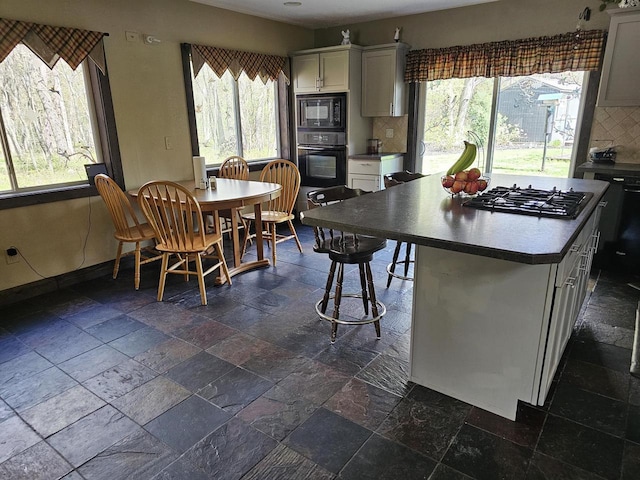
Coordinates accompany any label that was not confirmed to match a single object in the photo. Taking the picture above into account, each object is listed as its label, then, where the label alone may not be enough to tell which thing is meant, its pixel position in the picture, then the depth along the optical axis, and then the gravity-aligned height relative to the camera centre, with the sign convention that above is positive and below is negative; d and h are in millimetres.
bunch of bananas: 2424 -203
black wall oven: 5012 -394
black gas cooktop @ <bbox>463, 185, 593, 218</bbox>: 1890 -386
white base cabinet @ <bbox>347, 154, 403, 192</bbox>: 4793 -506
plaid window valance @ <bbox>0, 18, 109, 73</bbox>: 2926 +625
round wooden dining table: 3123 -526
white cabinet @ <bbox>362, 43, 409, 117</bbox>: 4672 +485
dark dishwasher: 3363 -831
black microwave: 4887 +157
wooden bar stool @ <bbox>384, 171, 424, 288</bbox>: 3254 -902
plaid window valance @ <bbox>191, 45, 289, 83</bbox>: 4128 +656
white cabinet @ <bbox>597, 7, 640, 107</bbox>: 3375 +461
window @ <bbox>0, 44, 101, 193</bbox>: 3129 +42
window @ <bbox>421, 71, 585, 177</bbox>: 4113 +13
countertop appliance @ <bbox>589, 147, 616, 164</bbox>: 3754 -298
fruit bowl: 2256 -326
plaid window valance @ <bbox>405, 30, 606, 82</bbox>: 3766 +612
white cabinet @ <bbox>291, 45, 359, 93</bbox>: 4758 +623
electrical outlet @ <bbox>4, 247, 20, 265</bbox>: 3146 -902
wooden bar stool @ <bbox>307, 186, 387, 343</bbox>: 2348 -684
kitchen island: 1602 -690
